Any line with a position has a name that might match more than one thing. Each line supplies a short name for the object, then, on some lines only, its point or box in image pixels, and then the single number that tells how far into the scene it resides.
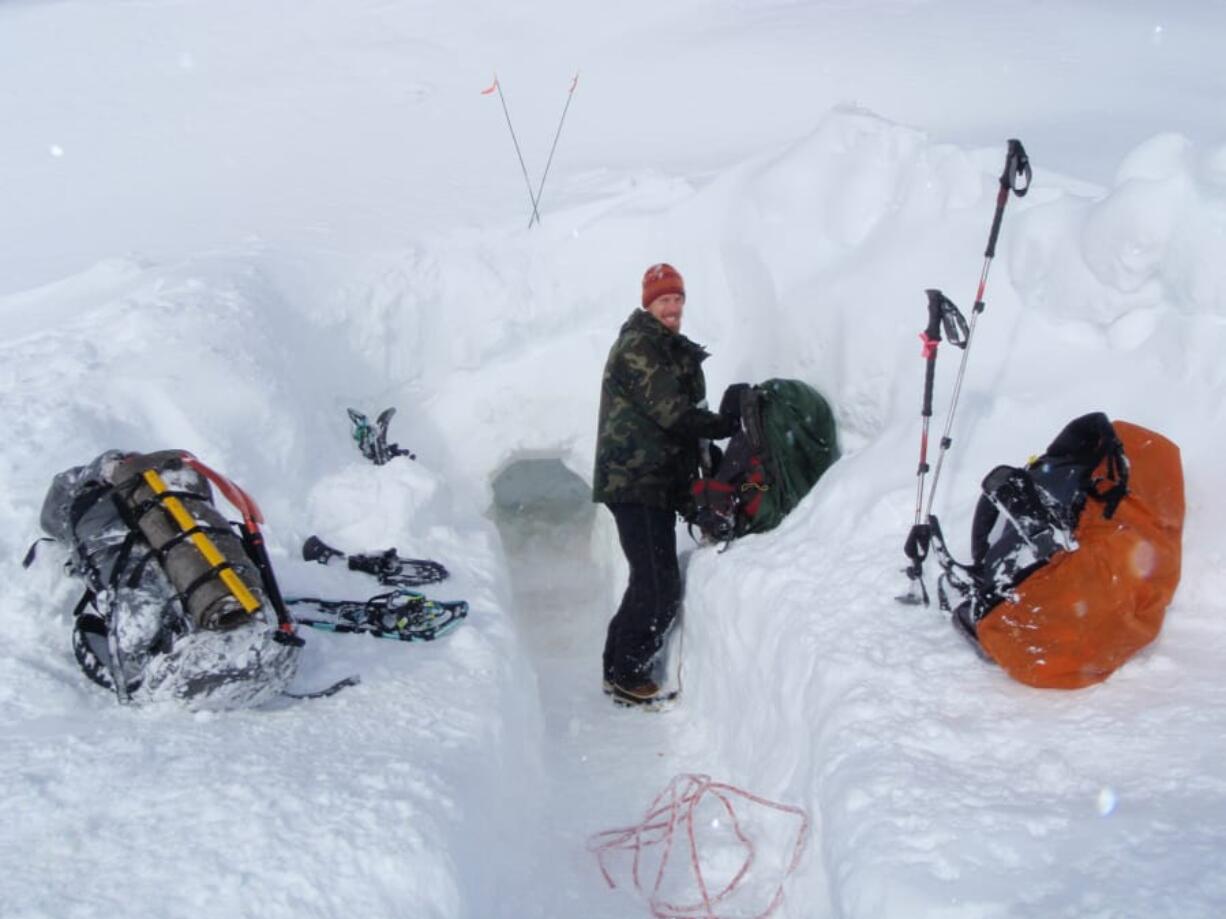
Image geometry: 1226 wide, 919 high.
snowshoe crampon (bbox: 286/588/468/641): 5.05
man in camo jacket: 5.38
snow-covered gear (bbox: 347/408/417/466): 6.88
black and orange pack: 3.39
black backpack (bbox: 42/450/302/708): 3.94
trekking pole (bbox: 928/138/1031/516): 4.38
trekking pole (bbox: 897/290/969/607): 4.26
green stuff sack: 5.57
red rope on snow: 3.92
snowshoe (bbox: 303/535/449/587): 5.69
